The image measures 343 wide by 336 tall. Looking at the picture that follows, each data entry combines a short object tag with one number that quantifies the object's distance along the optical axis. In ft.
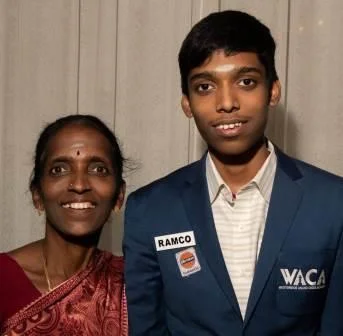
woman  4.55
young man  4.20
